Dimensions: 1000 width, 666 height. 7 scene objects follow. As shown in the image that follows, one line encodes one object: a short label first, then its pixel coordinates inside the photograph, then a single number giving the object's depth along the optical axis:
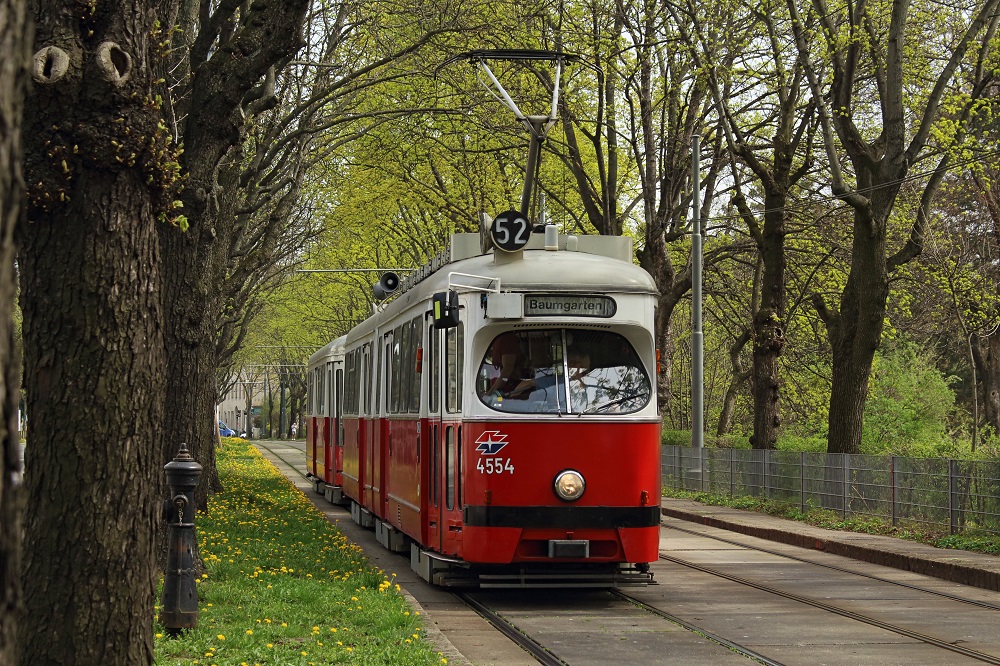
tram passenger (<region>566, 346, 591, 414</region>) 12.98
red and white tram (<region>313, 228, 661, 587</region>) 12.68
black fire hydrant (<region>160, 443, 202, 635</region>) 9.91
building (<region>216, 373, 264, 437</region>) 161.88
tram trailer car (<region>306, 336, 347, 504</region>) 26.06
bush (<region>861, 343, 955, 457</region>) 32.03
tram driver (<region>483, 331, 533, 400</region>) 13.06
